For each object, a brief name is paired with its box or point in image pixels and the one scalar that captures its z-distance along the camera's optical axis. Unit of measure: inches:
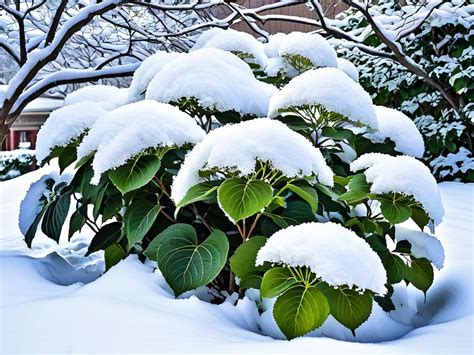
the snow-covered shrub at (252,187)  41.8
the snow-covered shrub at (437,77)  151.9
